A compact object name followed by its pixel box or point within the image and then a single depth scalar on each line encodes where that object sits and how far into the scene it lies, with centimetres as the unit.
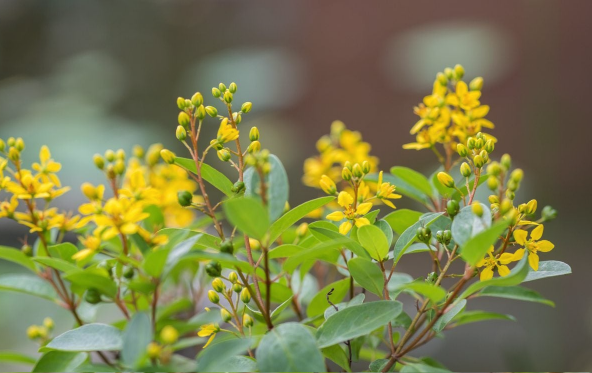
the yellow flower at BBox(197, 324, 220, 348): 98
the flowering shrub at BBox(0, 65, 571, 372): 92
